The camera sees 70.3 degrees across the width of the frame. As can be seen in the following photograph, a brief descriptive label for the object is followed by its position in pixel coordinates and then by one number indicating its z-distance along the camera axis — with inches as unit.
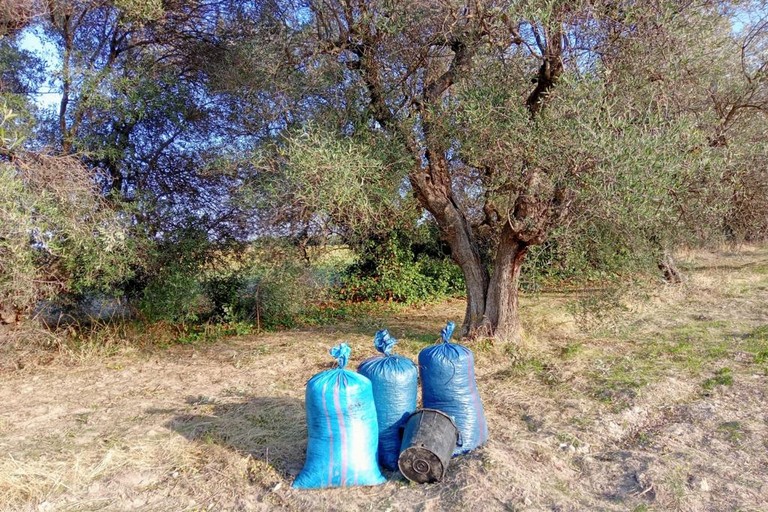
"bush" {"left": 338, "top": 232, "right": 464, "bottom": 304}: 490.6
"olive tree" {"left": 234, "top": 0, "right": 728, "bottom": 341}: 217.9
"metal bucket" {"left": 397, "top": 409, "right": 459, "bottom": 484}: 147.9
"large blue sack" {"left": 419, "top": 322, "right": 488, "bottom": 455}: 169.3
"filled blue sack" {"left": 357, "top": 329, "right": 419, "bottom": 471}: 162.4
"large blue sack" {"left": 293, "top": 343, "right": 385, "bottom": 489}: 150.2
